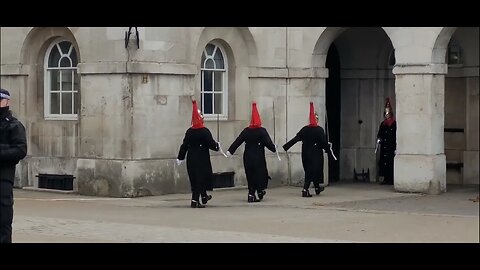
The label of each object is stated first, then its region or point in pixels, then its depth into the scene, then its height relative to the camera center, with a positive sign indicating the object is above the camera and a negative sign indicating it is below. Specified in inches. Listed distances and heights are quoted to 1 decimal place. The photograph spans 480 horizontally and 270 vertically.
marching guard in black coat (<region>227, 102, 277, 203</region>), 677.9 -16.0
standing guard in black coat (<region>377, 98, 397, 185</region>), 826.8 -10.9
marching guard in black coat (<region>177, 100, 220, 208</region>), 641.0 -17.2
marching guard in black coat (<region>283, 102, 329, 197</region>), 711.1 -13.1
